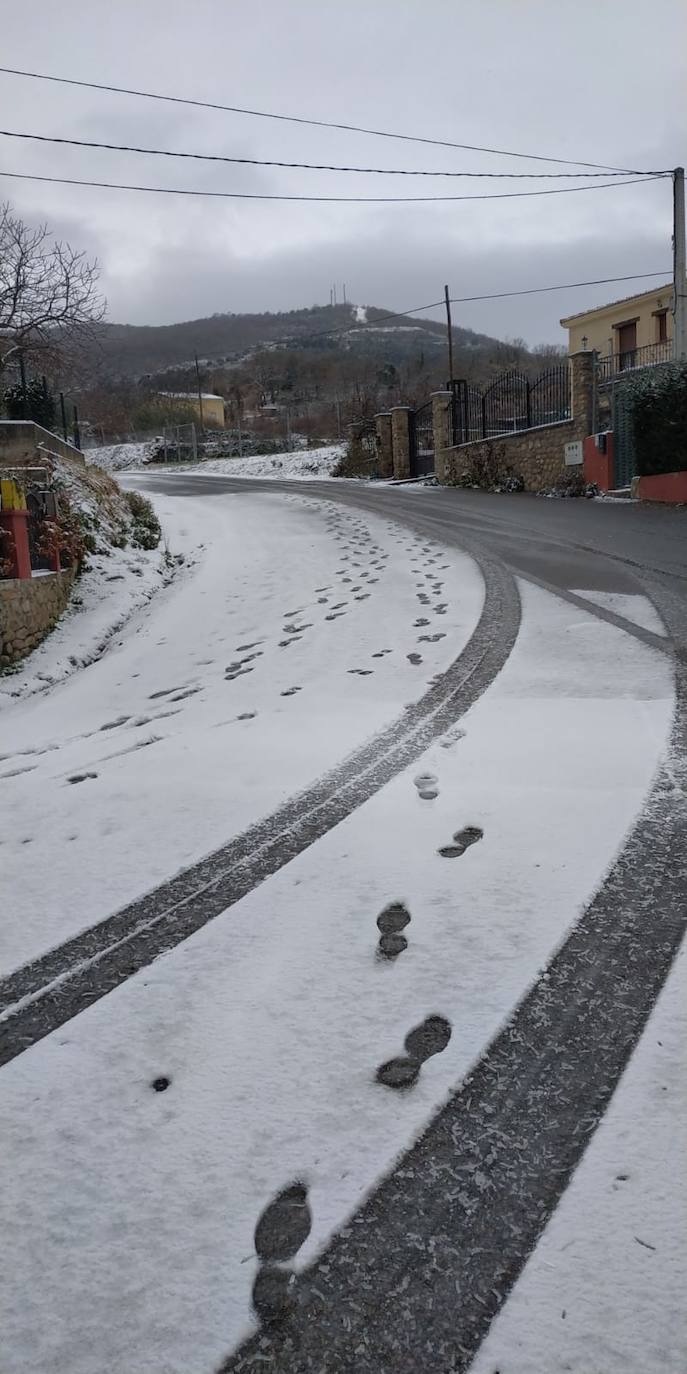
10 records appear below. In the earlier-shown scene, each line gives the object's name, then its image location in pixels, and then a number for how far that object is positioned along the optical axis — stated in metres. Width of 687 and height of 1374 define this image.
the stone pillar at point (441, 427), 19.45
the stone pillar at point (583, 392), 15.04
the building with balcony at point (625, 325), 28.97
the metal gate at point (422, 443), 21.09
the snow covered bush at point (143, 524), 10.46
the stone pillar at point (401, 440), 21.50
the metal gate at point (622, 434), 13.91
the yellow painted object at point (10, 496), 6.87
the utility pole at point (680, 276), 16.16
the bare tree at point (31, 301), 15.23
